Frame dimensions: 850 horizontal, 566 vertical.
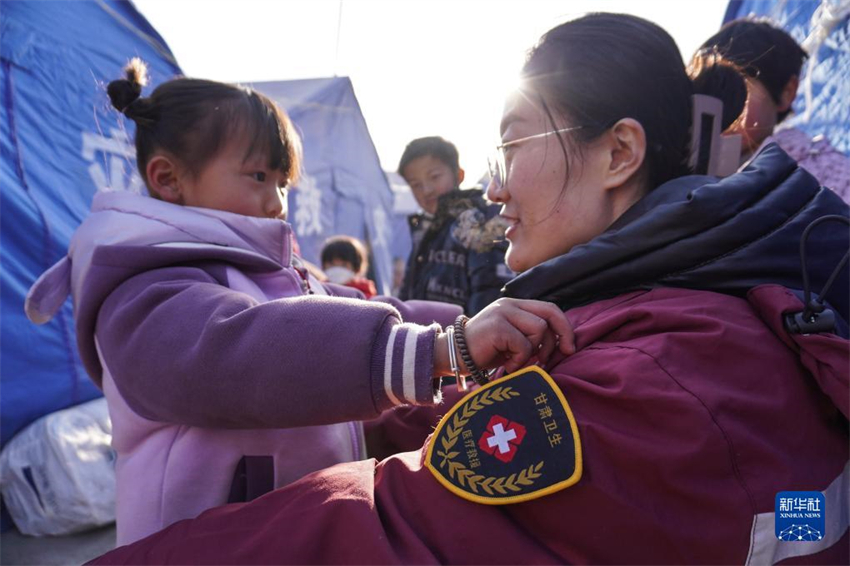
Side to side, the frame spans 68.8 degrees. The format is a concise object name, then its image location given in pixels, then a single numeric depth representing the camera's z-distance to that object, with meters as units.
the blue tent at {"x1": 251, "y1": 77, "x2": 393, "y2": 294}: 5.90
